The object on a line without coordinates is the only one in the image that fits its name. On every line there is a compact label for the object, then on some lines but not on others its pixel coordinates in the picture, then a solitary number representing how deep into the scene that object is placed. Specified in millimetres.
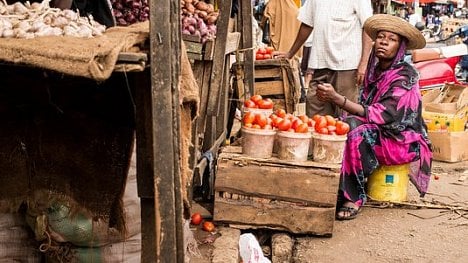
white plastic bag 3877
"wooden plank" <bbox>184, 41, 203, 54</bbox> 4738
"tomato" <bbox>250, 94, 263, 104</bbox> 5602
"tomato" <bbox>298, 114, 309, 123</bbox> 5109
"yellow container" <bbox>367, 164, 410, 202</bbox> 5688
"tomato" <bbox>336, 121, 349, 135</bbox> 4966
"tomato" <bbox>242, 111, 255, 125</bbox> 5062
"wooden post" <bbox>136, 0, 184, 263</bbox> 2068
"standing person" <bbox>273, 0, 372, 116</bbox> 6496
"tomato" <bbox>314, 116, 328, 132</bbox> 5004
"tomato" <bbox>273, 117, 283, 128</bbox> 5050
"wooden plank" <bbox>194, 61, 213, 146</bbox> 5199
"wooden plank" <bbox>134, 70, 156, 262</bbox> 2260
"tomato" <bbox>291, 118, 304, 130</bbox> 4961
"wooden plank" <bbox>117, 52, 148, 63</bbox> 1954
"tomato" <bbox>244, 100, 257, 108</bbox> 5529
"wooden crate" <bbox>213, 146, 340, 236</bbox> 4820
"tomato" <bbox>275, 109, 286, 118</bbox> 5235
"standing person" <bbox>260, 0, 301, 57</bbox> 10500
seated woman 5410
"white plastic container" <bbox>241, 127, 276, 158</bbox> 4988
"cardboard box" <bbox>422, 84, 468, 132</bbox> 7609
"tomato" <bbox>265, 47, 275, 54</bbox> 7988
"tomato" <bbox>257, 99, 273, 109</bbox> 5527
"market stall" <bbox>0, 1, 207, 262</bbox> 2000
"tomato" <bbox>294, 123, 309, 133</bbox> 4911
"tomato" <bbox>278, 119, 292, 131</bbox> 4953
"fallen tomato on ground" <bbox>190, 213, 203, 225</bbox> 5024
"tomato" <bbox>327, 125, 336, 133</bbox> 4969
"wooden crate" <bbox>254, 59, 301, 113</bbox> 7517
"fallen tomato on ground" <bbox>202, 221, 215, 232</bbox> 4934
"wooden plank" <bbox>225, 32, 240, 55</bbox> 5445
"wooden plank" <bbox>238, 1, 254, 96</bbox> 6359
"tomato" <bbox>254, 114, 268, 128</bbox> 5027
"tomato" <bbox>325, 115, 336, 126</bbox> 5039
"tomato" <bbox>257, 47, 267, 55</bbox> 7942
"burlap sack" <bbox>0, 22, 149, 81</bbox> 1890
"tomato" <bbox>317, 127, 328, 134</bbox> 4949
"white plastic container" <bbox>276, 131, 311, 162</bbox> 4887
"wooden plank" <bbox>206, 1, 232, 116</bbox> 5105
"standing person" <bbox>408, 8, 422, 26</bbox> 19528
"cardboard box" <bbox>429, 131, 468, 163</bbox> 7648
